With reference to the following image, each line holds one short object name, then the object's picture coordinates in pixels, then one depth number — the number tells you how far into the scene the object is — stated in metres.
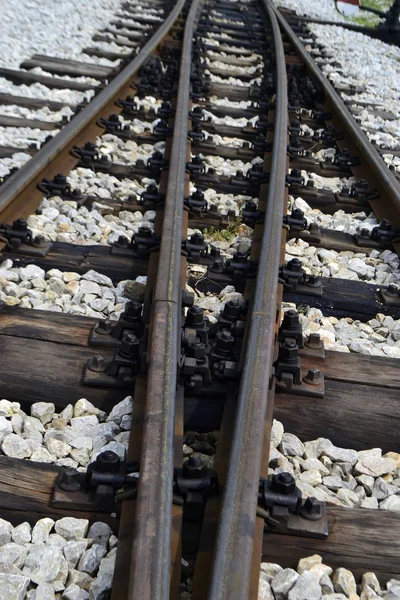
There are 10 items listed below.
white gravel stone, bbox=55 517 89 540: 2.12
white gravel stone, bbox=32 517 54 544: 2.11
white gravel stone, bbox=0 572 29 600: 1.90
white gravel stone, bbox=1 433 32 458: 2.39
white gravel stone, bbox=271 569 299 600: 2.04
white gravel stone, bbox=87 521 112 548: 2.12
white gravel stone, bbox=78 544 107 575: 2.04
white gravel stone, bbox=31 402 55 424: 2.58
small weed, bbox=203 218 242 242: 4.13
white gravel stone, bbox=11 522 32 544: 2.10
